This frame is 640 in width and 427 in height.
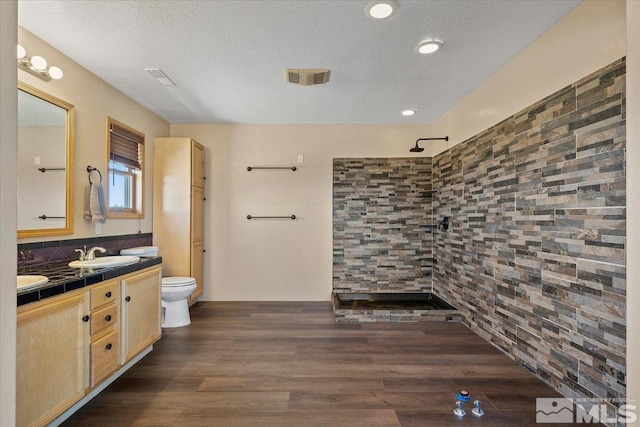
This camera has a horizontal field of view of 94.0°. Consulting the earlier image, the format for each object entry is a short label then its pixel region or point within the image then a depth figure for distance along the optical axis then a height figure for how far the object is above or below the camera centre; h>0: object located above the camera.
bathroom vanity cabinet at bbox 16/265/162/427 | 1.41 -0.73
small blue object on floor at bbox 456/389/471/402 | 1.79 -1.09
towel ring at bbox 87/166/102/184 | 2.59 +0.41
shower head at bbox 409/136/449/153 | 3.59 +0.82
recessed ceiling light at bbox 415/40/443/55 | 2.14 +1.24
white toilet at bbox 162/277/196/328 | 3.08 -0.90
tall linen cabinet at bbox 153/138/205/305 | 3.57 +0.16
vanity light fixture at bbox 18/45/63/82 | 1.98 +1.05
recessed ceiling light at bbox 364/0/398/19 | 1.76 +1.25
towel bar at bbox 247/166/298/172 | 4.04 +0.66
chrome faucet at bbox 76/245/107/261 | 2.25 -0.30
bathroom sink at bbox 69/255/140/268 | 2.06 -0.33
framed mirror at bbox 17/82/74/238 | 2.04 +0.39
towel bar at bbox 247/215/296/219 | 4.05 -0.02
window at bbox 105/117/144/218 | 2.88 +0.47
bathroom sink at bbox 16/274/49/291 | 1.45 -0.34
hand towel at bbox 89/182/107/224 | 2.51 +0.10
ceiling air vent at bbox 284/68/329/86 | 2.57 +1.24
